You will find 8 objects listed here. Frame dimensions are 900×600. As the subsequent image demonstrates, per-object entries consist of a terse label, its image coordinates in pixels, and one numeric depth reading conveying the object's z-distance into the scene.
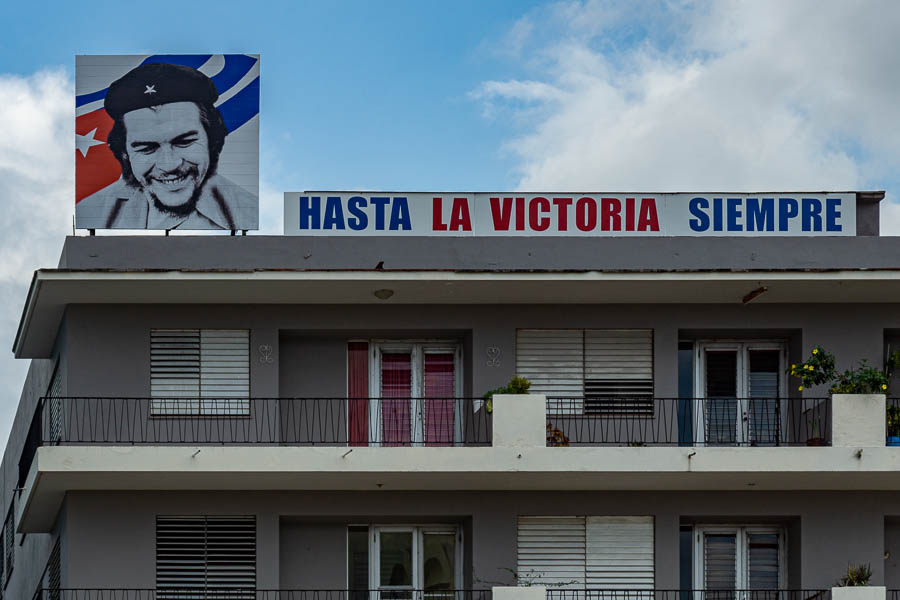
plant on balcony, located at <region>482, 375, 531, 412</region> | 31.81
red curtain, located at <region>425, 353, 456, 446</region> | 33.47
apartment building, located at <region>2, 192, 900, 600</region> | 31.45
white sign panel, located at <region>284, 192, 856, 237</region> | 33.16
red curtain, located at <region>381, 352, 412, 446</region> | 33.50
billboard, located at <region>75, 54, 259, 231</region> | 33.59
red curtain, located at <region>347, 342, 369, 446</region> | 33.41
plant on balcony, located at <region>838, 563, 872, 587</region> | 32.06
